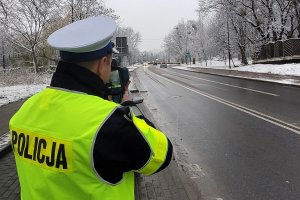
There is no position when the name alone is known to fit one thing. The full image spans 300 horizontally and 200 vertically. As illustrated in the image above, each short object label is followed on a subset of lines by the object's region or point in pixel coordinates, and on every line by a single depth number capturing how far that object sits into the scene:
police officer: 1.57
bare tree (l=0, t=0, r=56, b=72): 30.20
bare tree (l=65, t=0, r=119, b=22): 34.19
